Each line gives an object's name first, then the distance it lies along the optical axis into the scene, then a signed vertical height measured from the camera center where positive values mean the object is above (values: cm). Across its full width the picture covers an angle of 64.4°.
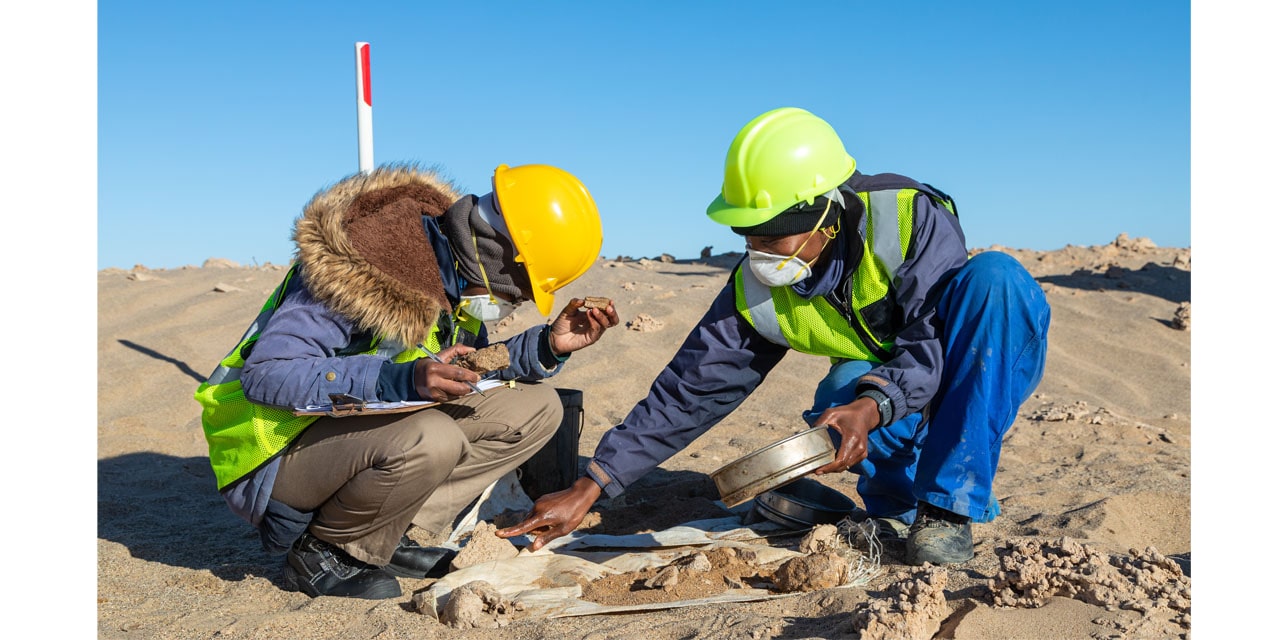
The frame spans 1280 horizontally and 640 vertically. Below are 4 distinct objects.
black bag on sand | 385 -55
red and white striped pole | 454 +90
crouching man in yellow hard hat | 271 -9
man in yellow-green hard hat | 288 -6
